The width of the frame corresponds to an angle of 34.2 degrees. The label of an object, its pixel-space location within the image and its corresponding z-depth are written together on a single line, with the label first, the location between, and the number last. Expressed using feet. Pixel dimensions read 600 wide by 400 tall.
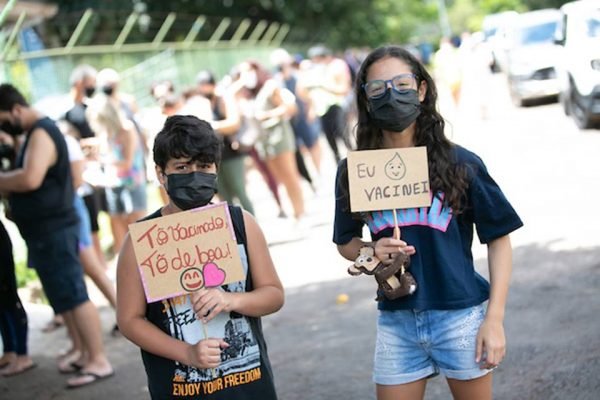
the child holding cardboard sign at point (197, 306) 10.37
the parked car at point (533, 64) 65.57
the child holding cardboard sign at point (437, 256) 10.41
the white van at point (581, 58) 46.47
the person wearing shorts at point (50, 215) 20.18
